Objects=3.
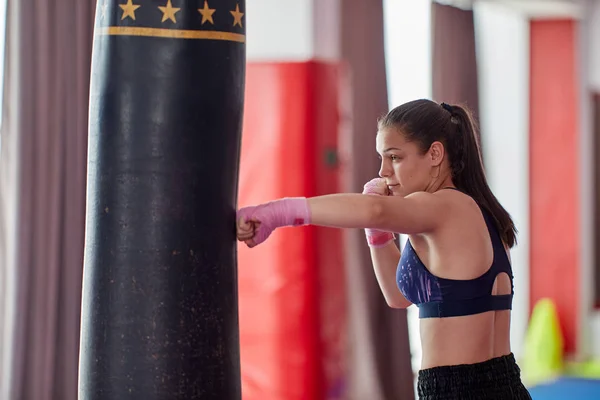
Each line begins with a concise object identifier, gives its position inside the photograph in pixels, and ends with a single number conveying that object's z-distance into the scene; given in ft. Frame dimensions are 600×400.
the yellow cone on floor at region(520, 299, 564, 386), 35.43
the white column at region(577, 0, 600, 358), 40.61
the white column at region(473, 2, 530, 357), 38.01
